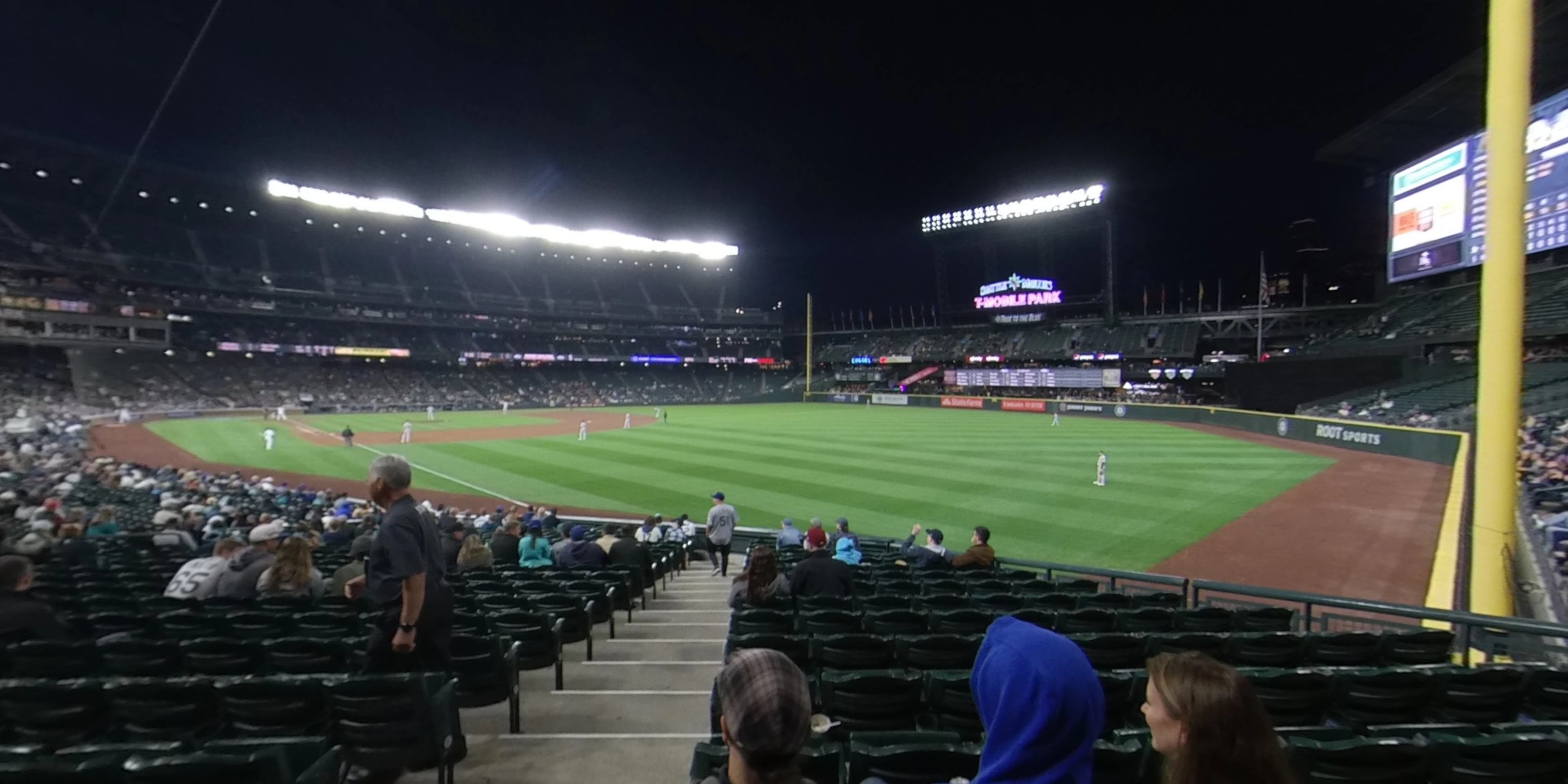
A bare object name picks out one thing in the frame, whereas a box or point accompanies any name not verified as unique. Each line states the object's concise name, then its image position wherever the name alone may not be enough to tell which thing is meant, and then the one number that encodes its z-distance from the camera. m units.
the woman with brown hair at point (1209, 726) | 1.43
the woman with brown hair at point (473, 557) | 9.09
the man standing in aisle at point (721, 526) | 13.32
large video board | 26.97
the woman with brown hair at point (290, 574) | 6.70
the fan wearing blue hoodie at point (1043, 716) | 1.56
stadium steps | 4.30
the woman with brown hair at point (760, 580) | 6.57
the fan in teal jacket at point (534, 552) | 10.35
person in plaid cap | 1.53
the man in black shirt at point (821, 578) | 6.97
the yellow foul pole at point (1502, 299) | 8.23
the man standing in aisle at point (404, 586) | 4.22
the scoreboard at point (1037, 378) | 64.81
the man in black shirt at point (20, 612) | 4.66
